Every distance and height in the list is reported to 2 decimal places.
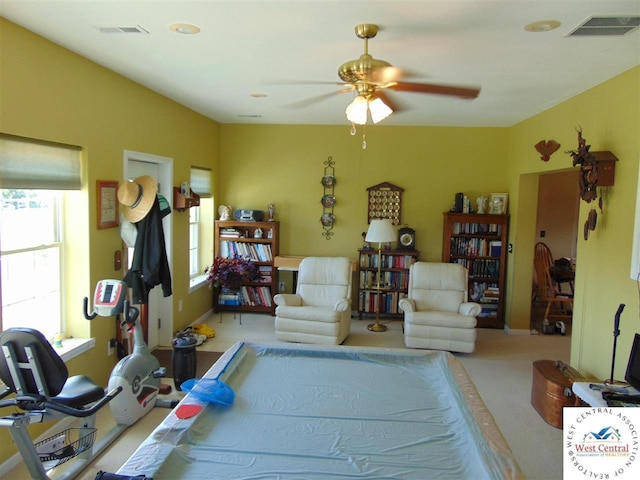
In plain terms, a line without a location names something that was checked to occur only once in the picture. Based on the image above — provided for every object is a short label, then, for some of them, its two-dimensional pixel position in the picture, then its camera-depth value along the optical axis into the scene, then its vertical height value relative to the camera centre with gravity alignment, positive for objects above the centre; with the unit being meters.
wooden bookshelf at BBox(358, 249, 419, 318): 6.32 -0.88
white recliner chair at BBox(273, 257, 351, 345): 5.00 -1.05
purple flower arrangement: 5.95 -0.80
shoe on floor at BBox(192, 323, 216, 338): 5.49 -1.44
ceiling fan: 2.44 +0.75
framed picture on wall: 3.67 +0.04
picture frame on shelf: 6.18 +0.21
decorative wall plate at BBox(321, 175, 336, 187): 6.56 +0.48
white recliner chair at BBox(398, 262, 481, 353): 4.91 -1.06
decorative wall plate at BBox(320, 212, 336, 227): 6.62 -0.05
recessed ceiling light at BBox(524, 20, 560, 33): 2.52 +1.09
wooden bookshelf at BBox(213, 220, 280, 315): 6.44 -0.60
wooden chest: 3.40 -1.30
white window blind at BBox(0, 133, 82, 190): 2.78 +0.29
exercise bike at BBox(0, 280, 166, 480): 2.29 -1.09
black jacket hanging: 3.87 -0.39
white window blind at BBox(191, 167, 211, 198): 5.79 +0.39
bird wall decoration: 4.70 +0.76
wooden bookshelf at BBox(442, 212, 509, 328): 6.14 -0.50
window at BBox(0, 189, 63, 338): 3.02 -0.37
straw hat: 3.73 +0.11
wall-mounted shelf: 5.09 +0.11
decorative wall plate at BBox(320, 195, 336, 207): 6.59 +0.21
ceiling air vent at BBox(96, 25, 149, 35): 2.79 +1.11
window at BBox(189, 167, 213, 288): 6.01 -0.25
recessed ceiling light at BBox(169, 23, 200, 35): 2.70 +1.10
